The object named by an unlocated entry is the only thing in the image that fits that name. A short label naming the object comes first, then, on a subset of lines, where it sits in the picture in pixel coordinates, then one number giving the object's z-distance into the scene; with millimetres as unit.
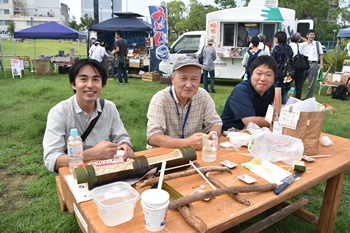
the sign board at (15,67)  10438
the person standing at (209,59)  8070
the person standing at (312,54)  7012
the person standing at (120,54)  9484
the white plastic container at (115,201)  1038
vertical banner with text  9859
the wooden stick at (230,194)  1244
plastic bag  1752
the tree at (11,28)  46750
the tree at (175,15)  36969
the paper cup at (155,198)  966
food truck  8664
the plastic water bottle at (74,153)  1534
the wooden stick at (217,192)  1145
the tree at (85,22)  51906
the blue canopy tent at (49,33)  10984
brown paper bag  1823
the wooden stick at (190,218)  1023
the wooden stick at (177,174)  1339
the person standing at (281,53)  5504
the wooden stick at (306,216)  2307
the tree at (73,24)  53359
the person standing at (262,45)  7047
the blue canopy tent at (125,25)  13016
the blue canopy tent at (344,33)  9677
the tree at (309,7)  28328
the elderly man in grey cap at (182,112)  2066
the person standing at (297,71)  6211
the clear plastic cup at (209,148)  1733
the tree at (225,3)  34469
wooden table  1085
